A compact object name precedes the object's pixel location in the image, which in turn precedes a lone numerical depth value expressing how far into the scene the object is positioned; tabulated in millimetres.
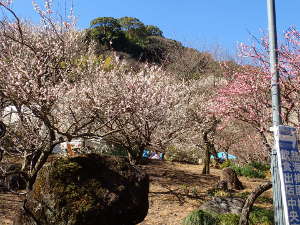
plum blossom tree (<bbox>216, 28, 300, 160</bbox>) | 6266
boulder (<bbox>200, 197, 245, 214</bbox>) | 7617
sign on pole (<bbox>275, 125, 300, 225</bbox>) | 3840
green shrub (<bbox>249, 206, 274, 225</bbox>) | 6988
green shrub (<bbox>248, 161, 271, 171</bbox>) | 14555
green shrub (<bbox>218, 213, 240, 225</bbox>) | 6617
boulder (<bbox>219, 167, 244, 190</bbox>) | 10469
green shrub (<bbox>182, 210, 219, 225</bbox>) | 6495
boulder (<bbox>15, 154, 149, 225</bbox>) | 4785
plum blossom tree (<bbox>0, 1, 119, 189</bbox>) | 6336
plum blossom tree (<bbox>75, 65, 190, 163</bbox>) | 7840
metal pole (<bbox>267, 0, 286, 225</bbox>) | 4270
